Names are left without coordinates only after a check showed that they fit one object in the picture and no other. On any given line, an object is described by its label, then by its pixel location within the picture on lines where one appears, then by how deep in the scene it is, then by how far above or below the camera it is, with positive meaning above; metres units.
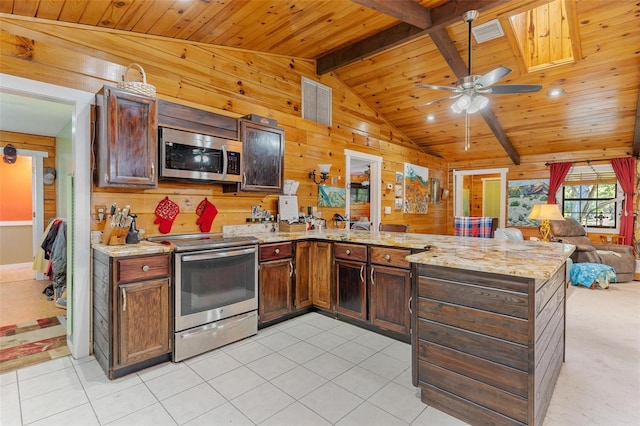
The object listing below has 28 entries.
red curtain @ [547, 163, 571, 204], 6.59 +0.65
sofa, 5.39 -0.84
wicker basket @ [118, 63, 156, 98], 2.57 +0.97
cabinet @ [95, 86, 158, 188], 2.48 +0.53
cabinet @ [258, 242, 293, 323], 3.15 -0.78
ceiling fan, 3.11 +1.22
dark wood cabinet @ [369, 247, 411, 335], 2.80 -0.77
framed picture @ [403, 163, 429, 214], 6.59 +0.37
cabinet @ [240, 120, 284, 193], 3.44 +0.55
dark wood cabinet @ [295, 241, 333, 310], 3.45 -0.77
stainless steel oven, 2.55 -0.77
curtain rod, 6.23 +0.93
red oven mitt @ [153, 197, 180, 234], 3.06 -0.10
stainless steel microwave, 2.83 +0.46
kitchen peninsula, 1.63 -0.70
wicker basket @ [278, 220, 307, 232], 3.88 -0.27
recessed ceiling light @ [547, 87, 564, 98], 4.69 +1.73
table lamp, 5.09 -0.10
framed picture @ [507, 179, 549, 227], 6.94 +0.20
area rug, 2.55 -1.27
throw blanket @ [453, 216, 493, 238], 5.23 -0.35
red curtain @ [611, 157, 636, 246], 5.93 +0.42
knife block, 2.53 -0.25
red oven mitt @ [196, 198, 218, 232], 3.37 -0.10
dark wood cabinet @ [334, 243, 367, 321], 3.11 -0.76
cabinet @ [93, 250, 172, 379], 2.25 -0.81
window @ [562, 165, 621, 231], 6.30 +0.21
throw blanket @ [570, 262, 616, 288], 4.91 -1.06
